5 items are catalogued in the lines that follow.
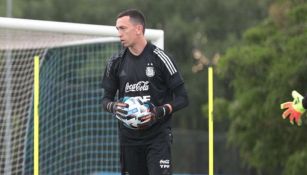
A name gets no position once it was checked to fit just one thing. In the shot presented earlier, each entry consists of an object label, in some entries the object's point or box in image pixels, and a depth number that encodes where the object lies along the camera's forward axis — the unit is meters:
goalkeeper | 15.73
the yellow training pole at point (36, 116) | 17.71
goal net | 25.39
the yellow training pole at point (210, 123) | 17.64
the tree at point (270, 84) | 34.84
